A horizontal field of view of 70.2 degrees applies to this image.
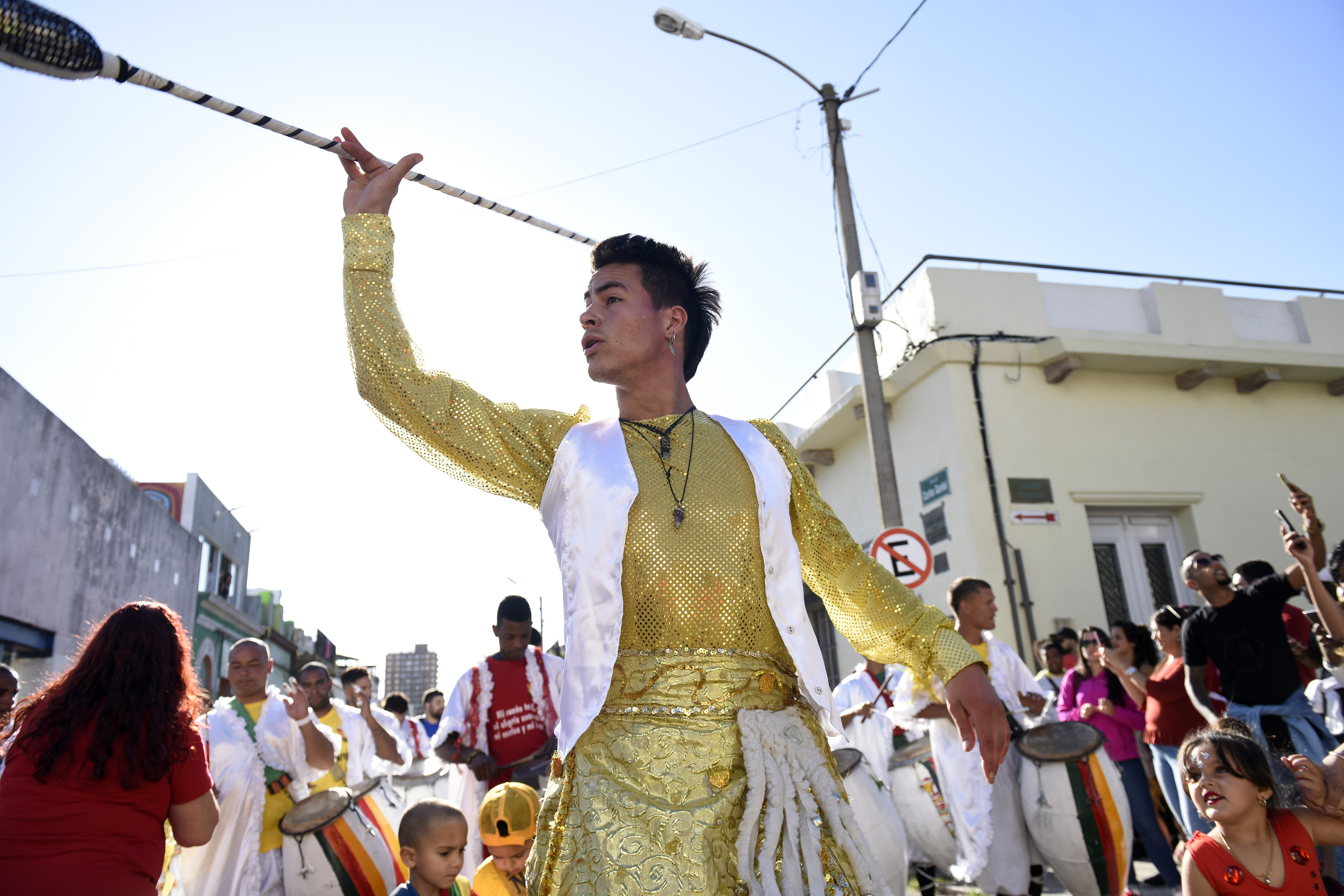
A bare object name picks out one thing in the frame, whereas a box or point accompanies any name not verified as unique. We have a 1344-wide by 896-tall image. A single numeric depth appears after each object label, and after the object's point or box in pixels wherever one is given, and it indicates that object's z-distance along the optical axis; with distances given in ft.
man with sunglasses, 16.72
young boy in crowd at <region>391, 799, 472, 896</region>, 13.12
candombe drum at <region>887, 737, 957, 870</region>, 20.45
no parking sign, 25.16
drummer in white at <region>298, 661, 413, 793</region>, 22.85
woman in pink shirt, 20.03
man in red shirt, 19.63
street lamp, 28.68
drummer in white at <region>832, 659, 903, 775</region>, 24.11
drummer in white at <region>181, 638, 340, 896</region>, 15.98
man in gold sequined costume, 5.74
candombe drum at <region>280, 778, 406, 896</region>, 15.99
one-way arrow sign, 35.86
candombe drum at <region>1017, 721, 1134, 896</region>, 17.40
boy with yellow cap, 13.14
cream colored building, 36.09
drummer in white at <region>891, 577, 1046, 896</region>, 18.71
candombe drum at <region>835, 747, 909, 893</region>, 14.94
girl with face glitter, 11.22
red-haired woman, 9.85
